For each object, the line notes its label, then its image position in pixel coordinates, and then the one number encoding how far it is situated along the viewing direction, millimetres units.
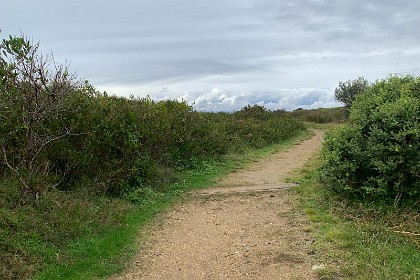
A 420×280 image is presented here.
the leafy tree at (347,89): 26311
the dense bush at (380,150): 6031
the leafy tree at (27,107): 6523
